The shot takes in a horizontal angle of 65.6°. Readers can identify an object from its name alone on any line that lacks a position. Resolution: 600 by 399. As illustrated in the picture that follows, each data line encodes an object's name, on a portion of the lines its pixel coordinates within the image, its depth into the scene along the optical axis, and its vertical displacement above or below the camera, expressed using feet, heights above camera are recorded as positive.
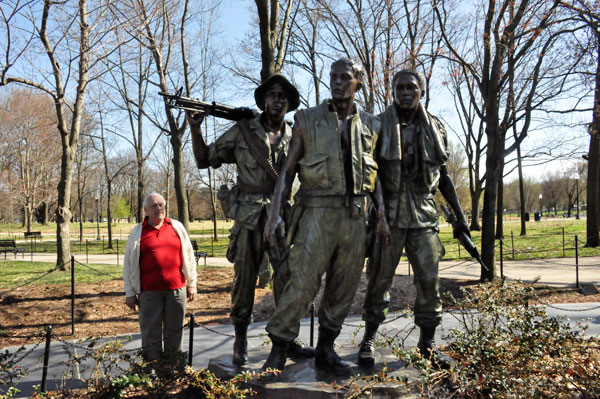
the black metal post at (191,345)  15.77 -4.64
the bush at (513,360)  11.75 -4.39
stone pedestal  11.32 -4.45
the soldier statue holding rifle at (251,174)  13.58 +1.08
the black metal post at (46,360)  13.97 -4.42
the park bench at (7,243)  65.64 -4.19
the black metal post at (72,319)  24.34 -5.61
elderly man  15.01 -2.13
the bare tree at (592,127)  33.09 +8.21
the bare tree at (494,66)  31.48 +9.95
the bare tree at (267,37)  32.27 +12.29
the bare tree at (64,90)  38.49 +10.61
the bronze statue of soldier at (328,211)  12.03 -0.05
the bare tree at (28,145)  114.42 +18.29
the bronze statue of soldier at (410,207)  13.16 +0.02
